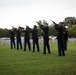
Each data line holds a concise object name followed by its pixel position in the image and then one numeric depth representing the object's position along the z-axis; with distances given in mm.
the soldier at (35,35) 24000
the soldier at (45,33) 21395
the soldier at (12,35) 31323
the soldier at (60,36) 19312
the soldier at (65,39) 25750
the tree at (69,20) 134425
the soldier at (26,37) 26178
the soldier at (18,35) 28941
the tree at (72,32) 86338
